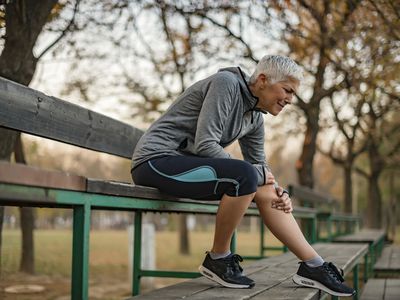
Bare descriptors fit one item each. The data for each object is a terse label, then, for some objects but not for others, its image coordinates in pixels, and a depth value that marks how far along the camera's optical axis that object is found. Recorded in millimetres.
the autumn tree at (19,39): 6195
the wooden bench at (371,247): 8484
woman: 3230
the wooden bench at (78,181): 1990
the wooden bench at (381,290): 6152
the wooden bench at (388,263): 7698
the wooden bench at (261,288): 2934
